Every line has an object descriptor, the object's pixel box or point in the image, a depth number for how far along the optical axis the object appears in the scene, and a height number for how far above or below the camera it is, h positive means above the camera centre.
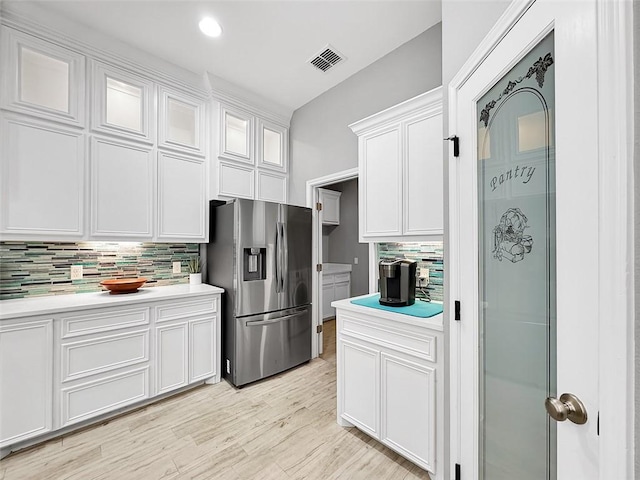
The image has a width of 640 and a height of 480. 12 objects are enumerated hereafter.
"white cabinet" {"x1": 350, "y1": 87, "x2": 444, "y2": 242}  1.90 +0.51
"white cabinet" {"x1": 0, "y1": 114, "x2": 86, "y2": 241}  2.03 +0.46
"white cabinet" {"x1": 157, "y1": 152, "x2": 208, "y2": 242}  2.79 +0.43
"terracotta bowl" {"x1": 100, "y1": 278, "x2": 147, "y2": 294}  2.44 -0.41
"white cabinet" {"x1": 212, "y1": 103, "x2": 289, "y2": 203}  3.16 +1.01
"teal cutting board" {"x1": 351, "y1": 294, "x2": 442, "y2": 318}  1.76 -0.46
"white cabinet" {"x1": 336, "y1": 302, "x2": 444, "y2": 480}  1.60 -0.92
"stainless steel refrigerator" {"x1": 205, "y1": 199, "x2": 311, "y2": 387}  2.77 -0.46
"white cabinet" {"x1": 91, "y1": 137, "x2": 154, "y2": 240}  2.40 +0.45
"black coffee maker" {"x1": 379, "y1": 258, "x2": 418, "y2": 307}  1.95 -0.31
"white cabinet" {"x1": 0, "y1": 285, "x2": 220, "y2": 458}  1.85 -0.95
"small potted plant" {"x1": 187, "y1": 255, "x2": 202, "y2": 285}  3.10 -0.37
